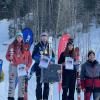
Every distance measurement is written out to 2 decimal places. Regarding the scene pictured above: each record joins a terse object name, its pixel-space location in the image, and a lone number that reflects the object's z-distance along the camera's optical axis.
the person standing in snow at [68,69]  13.35
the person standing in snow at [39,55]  13.46
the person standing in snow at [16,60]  13.06
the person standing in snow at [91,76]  12.71
